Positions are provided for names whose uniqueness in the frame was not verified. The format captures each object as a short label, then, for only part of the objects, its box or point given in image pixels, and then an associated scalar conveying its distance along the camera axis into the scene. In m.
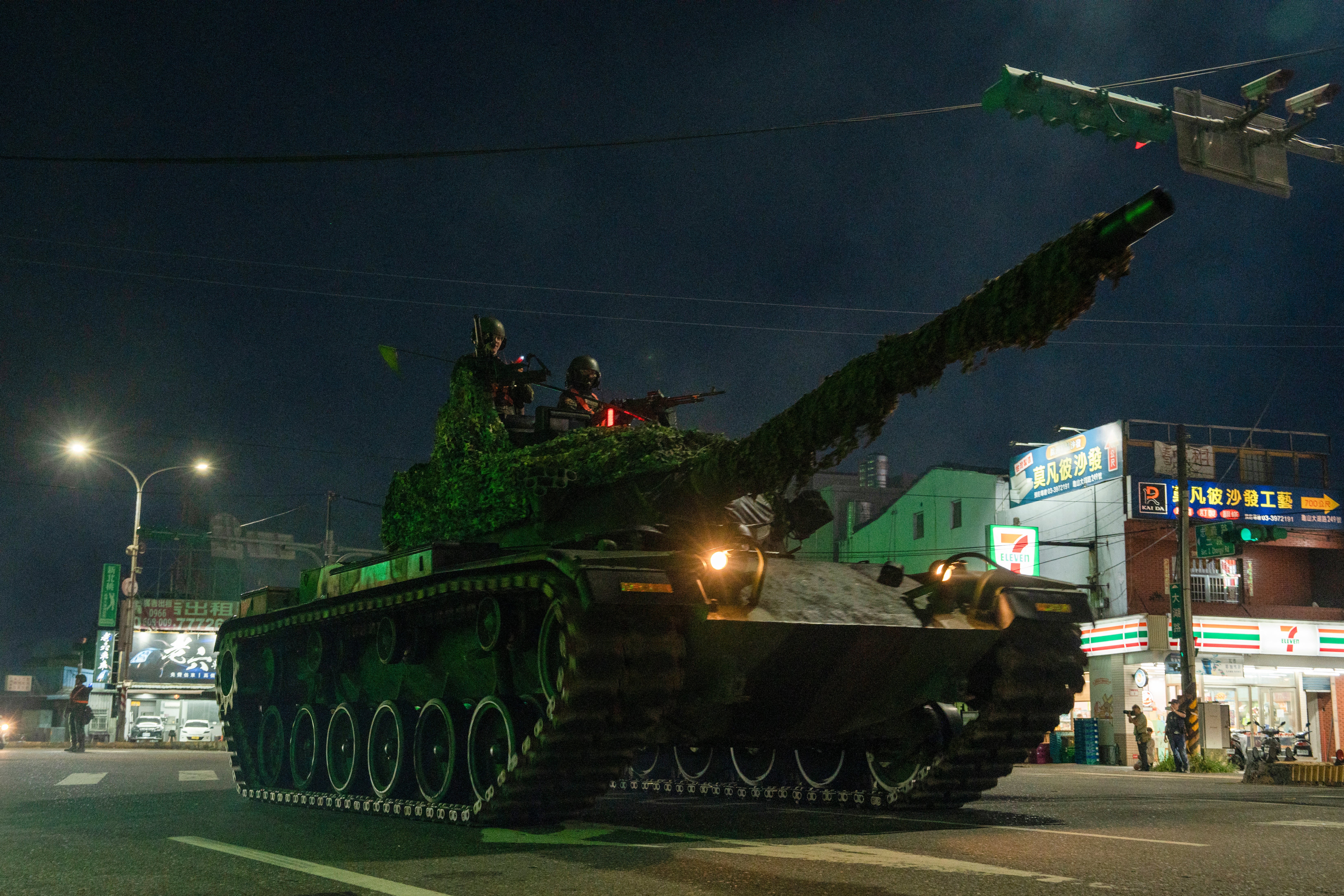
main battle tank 8.43
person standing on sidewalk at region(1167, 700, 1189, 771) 26.95
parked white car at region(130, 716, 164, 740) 49.44
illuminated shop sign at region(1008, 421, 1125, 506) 36.03
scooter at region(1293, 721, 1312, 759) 30.58
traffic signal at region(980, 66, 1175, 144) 12.99
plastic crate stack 34.22
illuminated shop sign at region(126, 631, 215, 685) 53.69
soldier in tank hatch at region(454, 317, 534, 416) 11.73
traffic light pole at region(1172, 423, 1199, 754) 26.88
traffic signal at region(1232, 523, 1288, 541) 22.64
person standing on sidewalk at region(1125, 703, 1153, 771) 28.73
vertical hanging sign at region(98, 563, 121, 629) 52.88
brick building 34.34
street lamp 35.97
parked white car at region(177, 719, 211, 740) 49.78
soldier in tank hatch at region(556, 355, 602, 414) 13.07
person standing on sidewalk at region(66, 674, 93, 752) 29.48
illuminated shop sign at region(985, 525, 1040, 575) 38.38
